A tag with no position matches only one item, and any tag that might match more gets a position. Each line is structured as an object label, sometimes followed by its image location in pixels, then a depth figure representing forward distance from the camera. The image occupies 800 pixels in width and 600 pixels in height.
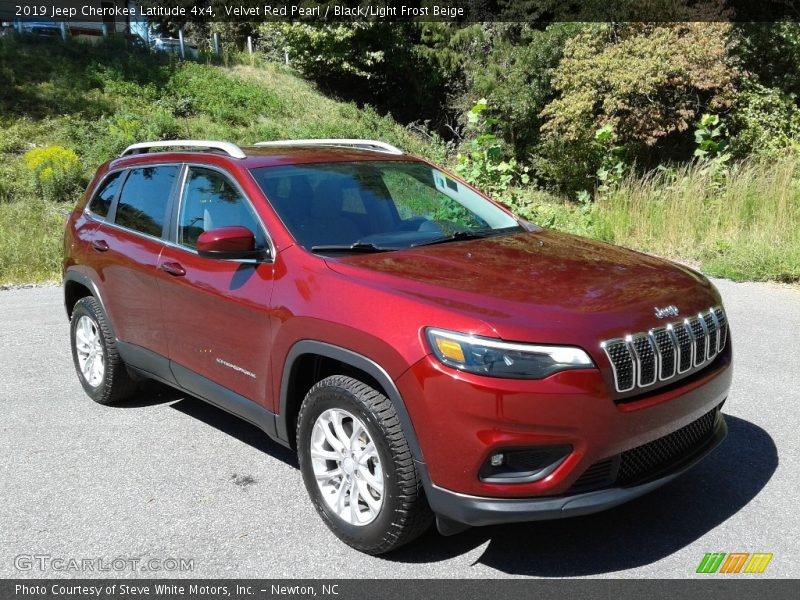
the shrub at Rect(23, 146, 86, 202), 19.14
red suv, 2.89
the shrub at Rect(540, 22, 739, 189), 21.09
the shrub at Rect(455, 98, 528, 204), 9.78
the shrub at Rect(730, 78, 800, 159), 20.77
